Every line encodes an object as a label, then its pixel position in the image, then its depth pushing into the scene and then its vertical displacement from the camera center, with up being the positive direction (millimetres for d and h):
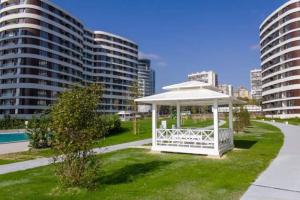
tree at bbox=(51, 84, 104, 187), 6335 -624
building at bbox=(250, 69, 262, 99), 136429 +18271
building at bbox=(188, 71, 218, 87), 125606 +20419
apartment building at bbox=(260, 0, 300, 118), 56220 +13250
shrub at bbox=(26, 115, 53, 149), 14684 -1481
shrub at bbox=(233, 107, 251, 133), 23440 -1007
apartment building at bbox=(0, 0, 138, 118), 46056 +13179
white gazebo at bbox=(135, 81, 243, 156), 11463 -1195
